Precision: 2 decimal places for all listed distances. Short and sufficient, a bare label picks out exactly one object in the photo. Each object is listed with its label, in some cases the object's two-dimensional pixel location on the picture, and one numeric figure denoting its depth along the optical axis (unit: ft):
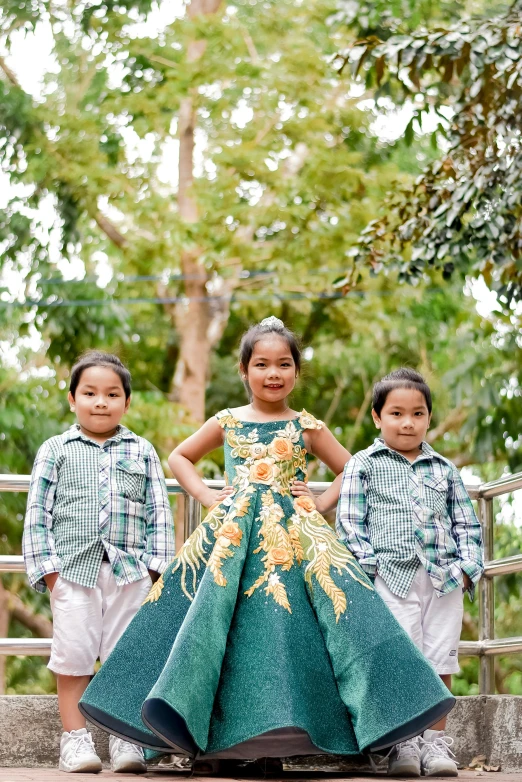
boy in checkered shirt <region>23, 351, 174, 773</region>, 14.74
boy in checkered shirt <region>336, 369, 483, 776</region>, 14.98
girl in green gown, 13.00
